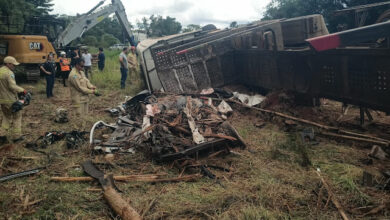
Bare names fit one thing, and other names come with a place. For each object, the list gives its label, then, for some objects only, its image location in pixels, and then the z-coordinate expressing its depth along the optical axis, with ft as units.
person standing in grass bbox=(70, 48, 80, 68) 41.75
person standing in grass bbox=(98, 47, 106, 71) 49.25
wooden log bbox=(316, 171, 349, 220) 10.26
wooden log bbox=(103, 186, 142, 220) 10.41
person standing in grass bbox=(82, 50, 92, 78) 42.89
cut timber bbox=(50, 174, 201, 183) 13.55
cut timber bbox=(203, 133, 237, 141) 16.28
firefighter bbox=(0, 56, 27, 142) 19.10
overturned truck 16.78
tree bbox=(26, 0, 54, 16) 117.02
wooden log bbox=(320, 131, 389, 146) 15.15
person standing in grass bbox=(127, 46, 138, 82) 41.68
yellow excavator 37.14
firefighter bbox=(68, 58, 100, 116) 22.54
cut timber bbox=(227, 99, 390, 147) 15.19
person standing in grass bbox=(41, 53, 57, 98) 32.74
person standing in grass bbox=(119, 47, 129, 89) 37.88
